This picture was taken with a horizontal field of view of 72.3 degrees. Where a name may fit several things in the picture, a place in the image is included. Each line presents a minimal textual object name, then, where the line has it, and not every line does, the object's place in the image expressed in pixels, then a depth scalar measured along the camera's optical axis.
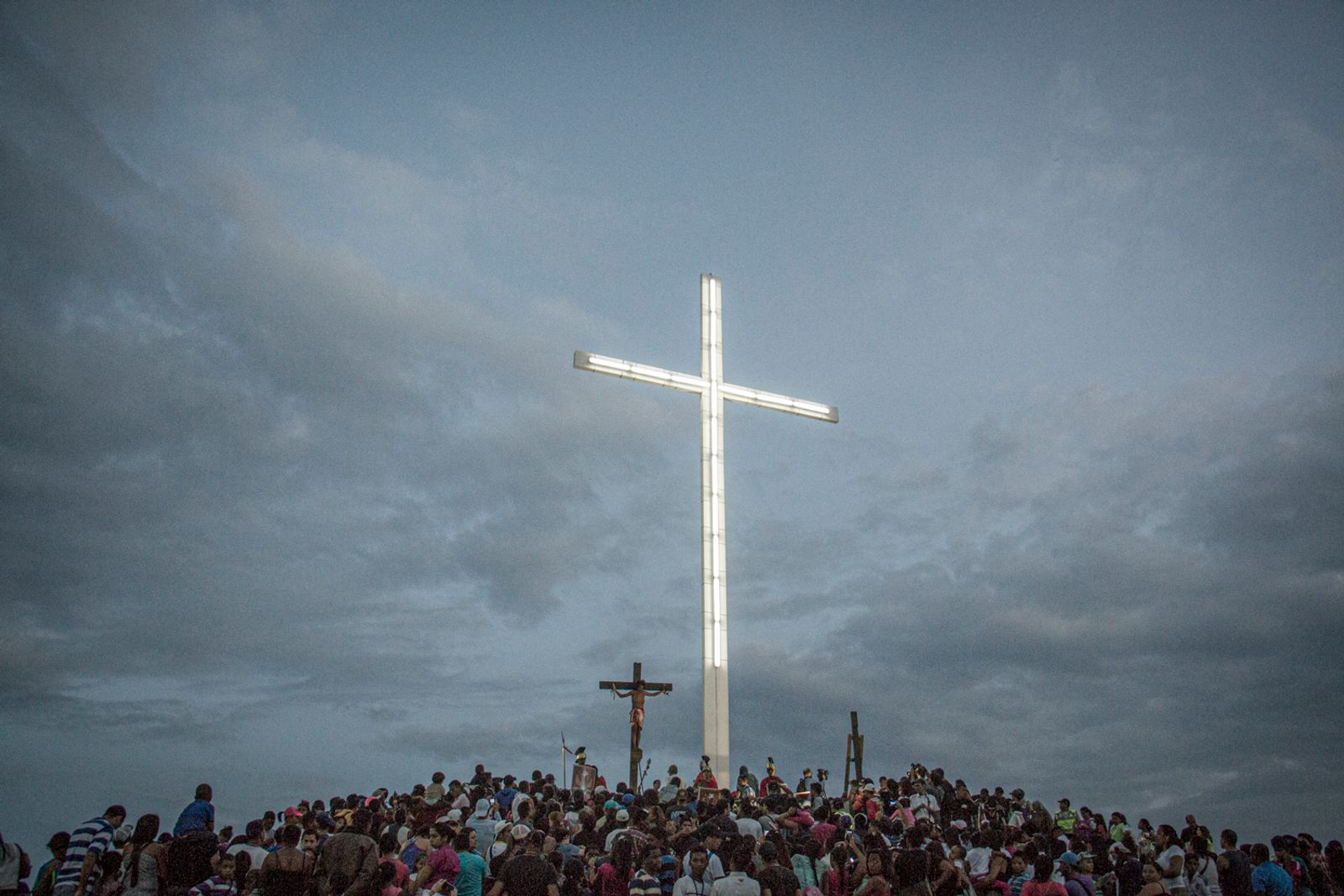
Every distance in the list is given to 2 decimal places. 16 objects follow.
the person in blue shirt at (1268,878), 11.35
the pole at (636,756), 22.34
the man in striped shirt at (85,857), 10.78
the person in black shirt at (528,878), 8.94
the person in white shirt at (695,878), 9.32
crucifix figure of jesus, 22.67
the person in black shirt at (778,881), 9.03
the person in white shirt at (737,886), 8.71
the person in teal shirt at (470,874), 10.53
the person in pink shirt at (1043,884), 9.50
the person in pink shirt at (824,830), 13.07
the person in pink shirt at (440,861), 10.51
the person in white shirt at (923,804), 18.31
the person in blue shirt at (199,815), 11.86
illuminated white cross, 22.00
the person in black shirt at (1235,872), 11.77
